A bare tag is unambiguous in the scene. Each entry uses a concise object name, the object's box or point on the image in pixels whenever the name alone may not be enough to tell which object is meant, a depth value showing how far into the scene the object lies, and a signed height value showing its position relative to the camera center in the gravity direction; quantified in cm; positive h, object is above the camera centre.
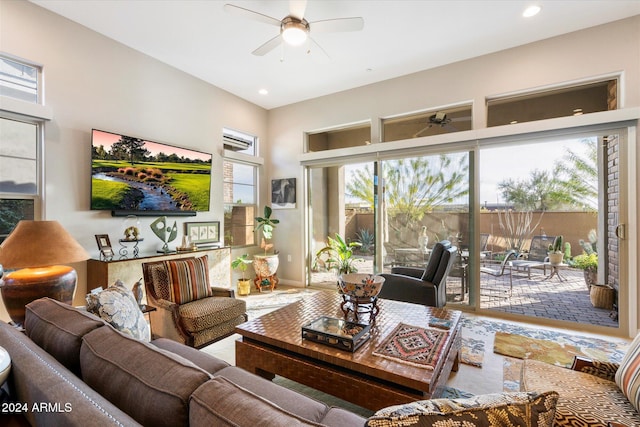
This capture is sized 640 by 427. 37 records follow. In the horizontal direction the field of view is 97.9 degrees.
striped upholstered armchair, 246 -88
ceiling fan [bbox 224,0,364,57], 241 +172
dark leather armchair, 304 -81
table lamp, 181 -32
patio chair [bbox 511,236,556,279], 350 -58
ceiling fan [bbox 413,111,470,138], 393 +129
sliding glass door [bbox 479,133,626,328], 316 -17
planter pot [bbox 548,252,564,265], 342 -58
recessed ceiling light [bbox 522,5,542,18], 277 +203
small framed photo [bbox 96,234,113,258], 308 -37
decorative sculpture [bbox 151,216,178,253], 362 -25
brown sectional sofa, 68 -49
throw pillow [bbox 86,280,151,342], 150 -54
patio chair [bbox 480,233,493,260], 370 -48
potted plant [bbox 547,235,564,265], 341 -51
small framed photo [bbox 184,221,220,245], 415 -31
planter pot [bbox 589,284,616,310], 312 -97
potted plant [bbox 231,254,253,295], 459 -99
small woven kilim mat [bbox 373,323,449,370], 153 -81
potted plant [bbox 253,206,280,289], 470 -78
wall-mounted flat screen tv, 318 +47
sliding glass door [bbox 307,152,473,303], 387 +0
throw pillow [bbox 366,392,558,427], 59 -44
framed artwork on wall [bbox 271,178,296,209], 519 +35
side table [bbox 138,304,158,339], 220 -78
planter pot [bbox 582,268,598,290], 324 -76
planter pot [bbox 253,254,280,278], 469 -90
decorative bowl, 201 -55
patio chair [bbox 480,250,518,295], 366 -76
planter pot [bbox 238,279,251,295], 459 -124
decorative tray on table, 166 -77
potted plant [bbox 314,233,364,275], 466 -79
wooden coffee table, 143 -86
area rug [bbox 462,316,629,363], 260 -134
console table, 292 -61
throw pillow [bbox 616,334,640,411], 117 -74
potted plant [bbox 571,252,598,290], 324 -65
